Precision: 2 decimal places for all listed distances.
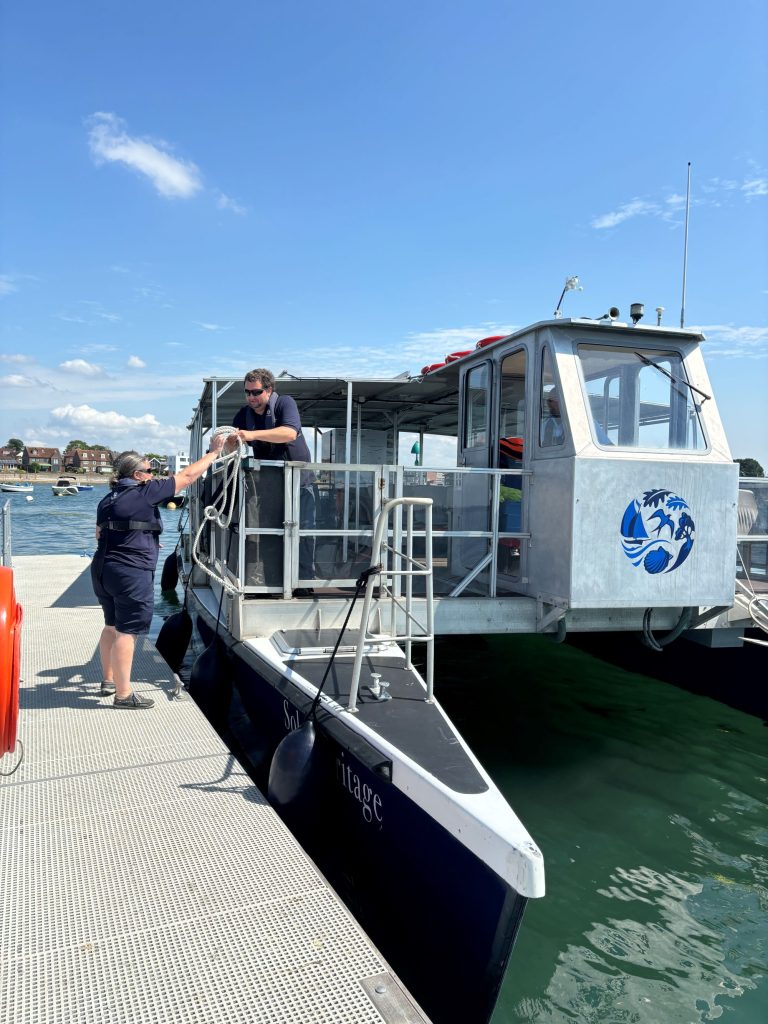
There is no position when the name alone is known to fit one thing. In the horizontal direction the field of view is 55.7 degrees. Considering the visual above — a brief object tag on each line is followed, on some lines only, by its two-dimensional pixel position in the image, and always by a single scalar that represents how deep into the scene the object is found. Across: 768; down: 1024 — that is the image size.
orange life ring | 3.48
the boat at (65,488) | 88.62
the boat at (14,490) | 88.25
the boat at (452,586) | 3.28
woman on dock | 4.66
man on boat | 5.38
